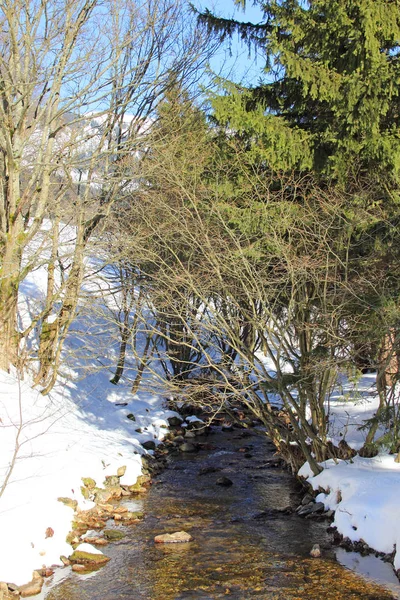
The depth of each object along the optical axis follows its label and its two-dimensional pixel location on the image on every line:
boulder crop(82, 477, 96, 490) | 10.51
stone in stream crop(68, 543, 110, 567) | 7.89
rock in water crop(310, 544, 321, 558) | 8.09
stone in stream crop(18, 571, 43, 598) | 6.88
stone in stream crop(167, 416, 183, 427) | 16.81
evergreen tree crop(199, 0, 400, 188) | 9.42
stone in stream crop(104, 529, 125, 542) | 8.85
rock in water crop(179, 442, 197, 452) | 14.64
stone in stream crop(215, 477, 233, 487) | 11.75
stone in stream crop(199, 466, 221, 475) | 12.65
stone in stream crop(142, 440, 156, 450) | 14.33
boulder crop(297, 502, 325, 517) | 9.87
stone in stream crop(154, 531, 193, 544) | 8.63
